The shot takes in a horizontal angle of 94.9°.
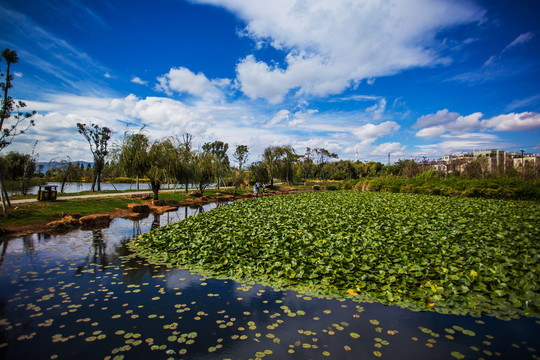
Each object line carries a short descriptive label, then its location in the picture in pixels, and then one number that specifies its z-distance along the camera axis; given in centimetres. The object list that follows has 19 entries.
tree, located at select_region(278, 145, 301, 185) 4561
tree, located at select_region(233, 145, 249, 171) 5900
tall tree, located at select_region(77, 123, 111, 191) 3003
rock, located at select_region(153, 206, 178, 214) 1901
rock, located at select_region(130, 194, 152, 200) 2302
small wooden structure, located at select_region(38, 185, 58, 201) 1672
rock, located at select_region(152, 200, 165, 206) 2082
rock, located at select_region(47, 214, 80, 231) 1209
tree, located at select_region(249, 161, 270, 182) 4174
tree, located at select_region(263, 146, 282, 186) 4334
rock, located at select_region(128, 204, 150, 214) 1776
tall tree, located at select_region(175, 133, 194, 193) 2377
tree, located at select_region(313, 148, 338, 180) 7156
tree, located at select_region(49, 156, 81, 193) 2802
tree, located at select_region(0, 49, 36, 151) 1171
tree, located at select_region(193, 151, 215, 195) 2563
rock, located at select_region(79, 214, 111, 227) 1332
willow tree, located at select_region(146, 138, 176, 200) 2086
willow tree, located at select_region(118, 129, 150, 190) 2045
